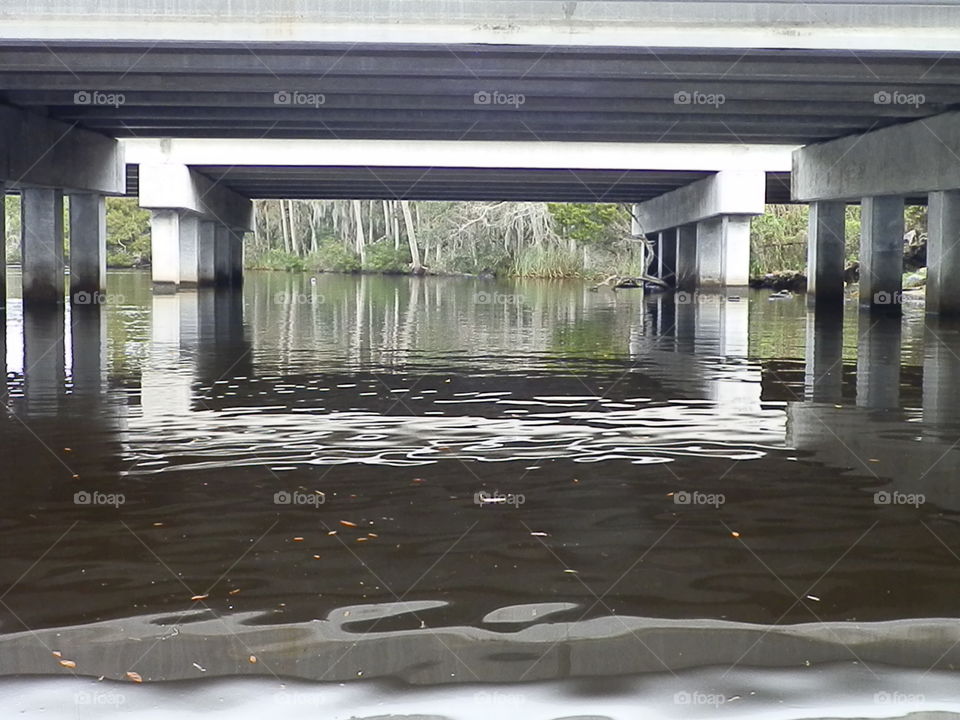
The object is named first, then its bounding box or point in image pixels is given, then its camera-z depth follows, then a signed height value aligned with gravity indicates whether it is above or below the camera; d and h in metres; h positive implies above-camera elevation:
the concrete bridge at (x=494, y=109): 19.16 +3.66
